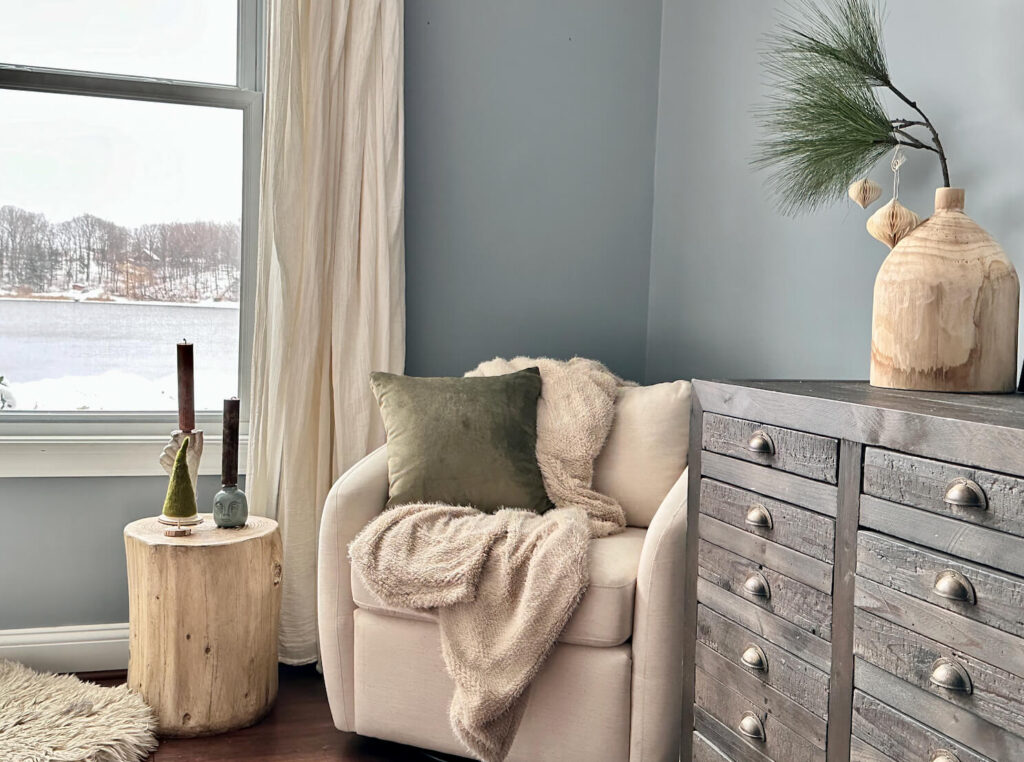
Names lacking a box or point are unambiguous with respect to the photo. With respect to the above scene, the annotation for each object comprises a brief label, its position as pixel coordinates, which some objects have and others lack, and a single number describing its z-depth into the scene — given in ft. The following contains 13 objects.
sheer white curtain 8.22
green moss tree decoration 7.13
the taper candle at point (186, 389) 7.31
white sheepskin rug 6.38
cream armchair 5.84
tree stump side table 6.81
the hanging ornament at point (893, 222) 5.56
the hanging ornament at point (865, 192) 5.89
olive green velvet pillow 6.93
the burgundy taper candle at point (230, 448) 7.37
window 8.26
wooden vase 4.64
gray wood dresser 3.53
